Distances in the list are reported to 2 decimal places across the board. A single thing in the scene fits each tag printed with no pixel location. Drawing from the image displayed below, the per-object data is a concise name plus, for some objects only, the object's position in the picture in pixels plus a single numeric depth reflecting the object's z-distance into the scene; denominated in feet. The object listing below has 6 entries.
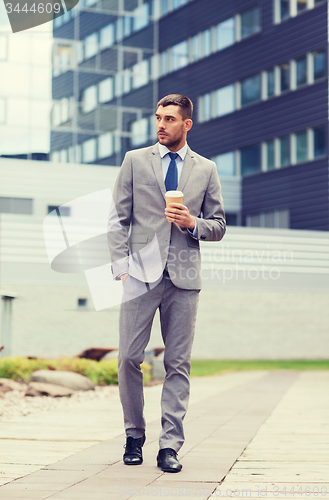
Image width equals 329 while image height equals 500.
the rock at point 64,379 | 30.45
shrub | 34.32
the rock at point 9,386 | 29.71
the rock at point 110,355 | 41.15
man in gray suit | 12.85
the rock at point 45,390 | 28.56
